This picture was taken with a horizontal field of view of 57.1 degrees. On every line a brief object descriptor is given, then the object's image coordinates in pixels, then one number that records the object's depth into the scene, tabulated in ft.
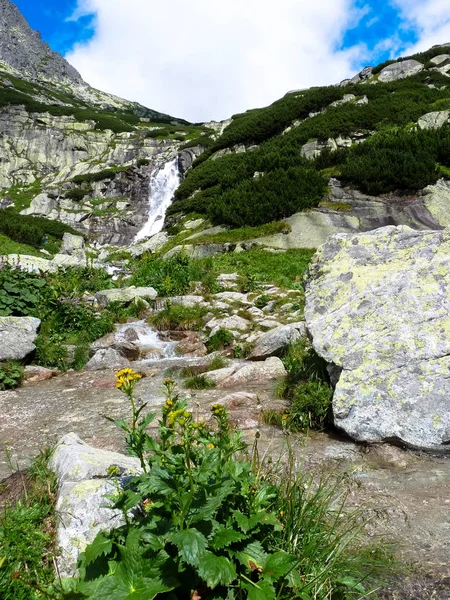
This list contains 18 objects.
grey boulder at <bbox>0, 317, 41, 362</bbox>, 25.72
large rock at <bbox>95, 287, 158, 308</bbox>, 37.71
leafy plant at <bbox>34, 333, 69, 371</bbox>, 27.53
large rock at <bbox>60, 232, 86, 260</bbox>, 81.76
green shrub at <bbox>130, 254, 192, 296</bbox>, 42.01
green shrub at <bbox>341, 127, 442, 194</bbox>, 73.51
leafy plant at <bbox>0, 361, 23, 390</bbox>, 23.33
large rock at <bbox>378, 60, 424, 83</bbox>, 149.69
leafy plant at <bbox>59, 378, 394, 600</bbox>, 5.80
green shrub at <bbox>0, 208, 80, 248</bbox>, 74.38
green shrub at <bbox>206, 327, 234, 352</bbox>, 28.86
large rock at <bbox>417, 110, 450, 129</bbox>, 89.97
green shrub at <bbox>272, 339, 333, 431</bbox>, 15.17
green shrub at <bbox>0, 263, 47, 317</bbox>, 30.81
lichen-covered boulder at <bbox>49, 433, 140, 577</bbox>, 7.84
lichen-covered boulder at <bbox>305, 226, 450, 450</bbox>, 13.53
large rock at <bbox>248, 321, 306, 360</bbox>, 24.43
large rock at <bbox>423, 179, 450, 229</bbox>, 68.54
